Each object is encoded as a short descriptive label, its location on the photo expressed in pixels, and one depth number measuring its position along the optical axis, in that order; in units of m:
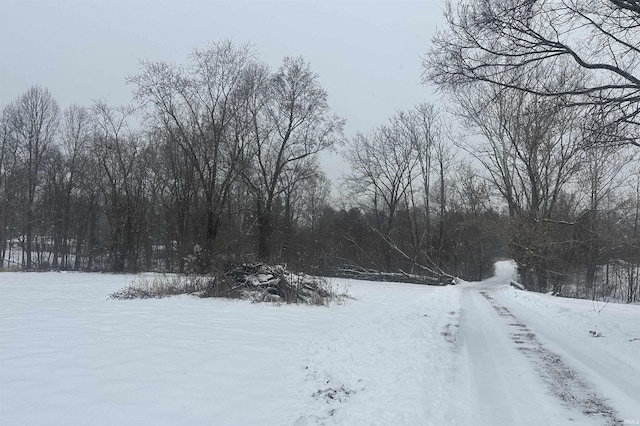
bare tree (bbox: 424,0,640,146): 9.57
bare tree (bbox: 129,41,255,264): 28.25
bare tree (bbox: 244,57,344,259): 34.00
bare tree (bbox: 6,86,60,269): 43.38
